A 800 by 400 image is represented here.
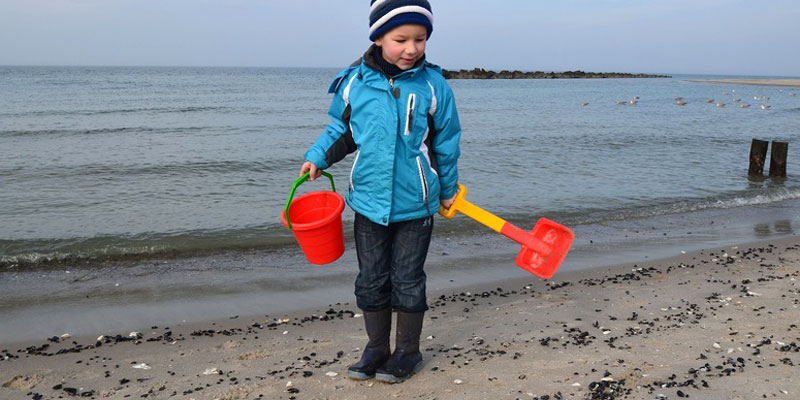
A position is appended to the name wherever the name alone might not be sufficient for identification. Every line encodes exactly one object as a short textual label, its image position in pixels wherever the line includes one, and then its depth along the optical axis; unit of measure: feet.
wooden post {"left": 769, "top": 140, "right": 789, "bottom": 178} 45.91
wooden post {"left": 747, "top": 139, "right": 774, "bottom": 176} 46.93
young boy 10.61
